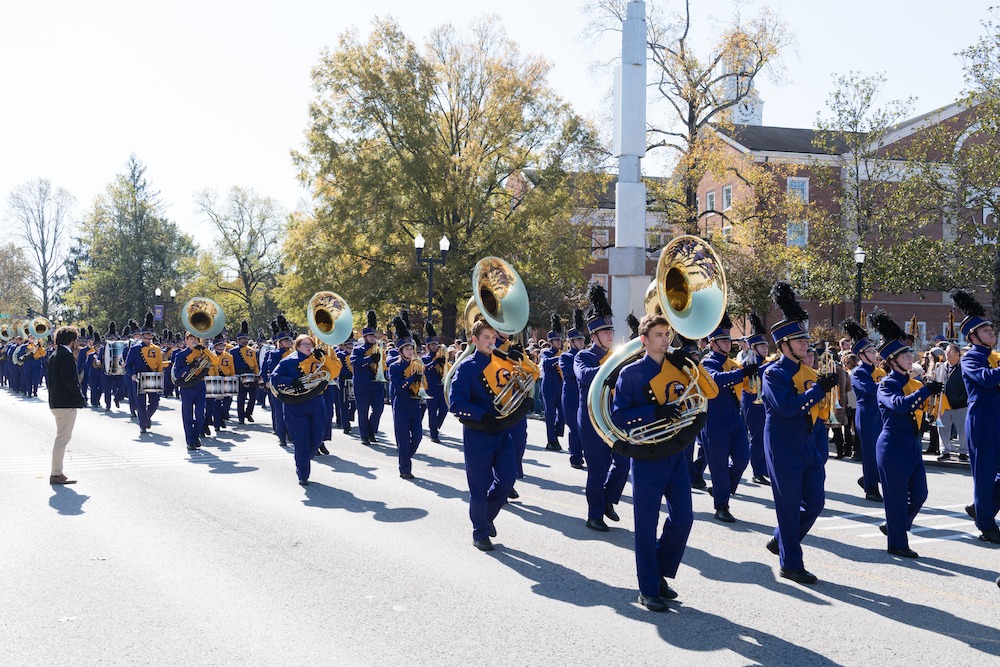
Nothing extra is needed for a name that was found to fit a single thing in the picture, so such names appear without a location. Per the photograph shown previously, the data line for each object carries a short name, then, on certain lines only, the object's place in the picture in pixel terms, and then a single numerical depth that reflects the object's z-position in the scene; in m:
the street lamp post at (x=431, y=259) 24.77
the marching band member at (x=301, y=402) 10.83
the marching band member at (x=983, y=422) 7.89
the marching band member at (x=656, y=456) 5.89
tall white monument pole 21.73
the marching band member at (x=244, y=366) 18.69
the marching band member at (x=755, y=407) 10.38
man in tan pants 11.05
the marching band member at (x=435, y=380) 15.58
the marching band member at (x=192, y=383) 14.60
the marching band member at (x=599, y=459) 8.34
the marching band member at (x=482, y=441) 7.64
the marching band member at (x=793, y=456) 6.47
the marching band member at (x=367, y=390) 15.41
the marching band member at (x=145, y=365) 17.19
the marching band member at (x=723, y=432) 8.88
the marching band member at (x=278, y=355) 15.17
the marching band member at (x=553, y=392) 15.14
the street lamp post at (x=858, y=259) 24.12
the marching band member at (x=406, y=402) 11.57
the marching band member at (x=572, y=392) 12.53
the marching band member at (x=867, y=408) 10.02
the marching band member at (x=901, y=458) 7.32
